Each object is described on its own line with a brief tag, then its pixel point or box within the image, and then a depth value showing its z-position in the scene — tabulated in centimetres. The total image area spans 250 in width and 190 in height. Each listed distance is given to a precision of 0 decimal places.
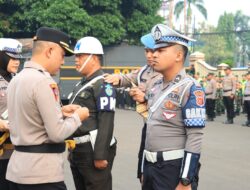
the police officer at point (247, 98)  1677
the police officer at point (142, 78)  501
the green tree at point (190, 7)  6819
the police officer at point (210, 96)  1900
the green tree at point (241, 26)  8650
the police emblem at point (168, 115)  380
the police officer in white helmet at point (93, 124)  473
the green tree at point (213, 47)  8812
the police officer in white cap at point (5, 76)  488
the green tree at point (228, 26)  8775
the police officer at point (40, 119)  346
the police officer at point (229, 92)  1762
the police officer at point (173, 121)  367
